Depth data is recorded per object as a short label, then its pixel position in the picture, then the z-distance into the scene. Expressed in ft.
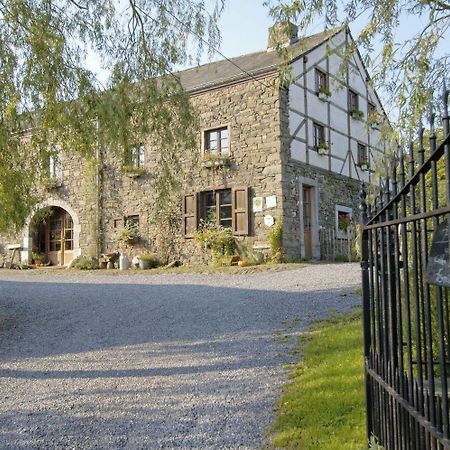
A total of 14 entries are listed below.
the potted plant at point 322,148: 48.49
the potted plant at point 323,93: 49.78
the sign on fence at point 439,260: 5.46
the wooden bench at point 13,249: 58.43
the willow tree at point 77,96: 20.79
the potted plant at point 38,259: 58.65
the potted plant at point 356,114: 54.75
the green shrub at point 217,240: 45.14
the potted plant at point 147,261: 48.78
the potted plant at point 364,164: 54.53
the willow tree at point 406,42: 17.37
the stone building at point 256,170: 44.52
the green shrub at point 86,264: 52.21
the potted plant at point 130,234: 51.03
